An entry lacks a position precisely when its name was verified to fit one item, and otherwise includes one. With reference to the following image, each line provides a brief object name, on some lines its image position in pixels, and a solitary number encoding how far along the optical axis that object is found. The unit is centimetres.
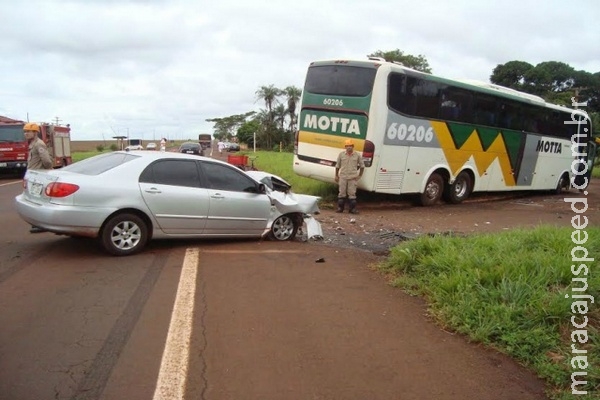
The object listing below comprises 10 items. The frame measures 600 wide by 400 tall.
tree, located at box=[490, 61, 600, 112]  5706
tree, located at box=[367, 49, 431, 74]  5409
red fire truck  1892
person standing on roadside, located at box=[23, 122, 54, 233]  798
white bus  1095
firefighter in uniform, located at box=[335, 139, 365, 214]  1082
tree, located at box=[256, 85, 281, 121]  6531
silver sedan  607
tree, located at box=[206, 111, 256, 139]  10650
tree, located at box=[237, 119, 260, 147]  7281
